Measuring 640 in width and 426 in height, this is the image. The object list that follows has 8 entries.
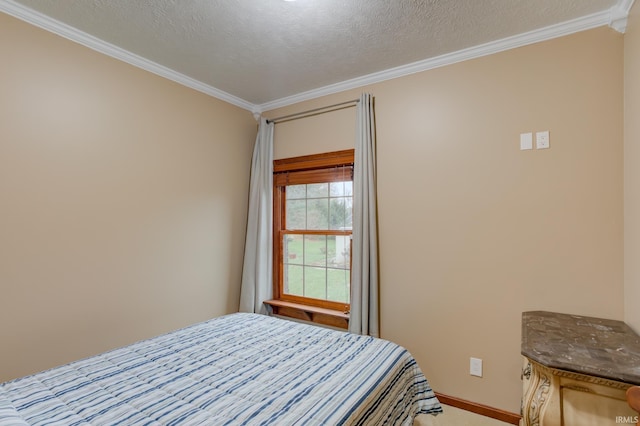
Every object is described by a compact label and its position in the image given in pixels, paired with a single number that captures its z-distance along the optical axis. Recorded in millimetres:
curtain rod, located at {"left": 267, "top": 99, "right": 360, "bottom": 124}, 2871
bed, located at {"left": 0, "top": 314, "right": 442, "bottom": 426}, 1202
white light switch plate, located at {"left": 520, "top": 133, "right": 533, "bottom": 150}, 2131
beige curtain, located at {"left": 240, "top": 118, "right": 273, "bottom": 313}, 3191
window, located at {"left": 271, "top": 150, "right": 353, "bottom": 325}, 2994
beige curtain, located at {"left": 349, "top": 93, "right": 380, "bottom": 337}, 2594
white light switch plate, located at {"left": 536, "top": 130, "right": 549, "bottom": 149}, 2084
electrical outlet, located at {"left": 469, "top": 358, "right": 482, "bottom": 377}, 2268
